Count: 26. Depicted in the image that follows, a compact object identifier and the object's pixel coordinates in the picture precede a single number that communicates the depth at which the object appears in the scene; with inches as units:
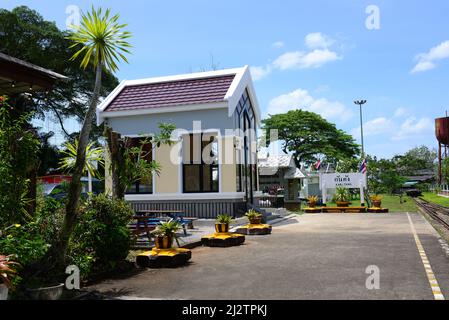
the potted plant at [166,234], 339.0
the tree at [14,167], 251.9
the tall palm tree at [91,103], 255.3
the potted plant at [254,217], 547.2
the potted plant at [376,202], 942.4
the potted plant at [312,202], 1021.2
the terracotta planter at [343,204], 997.2
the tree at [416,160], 3408.0
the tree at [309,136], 1914.4
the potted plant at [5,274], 186.7
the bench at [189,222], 526.0
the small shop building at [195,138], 670.5
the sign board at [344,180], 1005.8
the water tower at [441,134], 2197.3
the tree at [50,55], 1224.2
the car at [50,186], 975.6
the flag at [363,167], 1032.8
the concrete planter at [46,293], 218.1
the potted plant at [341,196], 1012.4
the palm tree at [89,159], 323.3
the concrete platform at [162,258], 326.6
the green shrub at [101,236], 291.4
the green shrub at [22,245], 218.7
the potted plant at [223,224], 456.8
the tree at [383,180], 1839.3
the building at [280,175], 1267.2
